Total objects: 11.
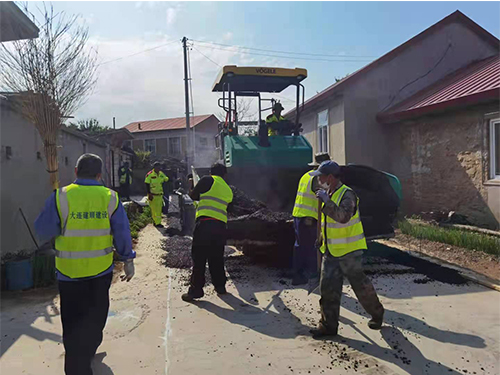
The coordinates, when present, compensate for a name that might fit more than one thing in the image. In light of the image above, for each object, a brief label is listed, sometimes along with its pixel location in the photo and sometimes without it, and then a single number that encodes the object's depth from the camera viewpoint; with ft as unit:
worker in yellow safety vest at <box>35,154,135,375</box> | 9.00
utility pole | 78.78
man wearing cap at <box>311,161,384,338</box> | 12.03
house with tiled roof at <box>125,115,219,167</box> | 122.21
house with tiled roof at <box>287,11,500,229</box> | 28.27
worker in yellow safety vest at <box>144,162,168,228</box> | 32.81
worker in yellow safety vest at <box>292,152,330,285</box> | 16.80
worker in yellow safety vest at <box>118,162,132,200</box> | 45.67
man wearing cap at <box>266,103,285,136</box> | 28.14
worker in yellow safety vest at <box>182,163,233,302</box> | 16.06
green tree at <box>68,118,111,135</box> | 103.75
